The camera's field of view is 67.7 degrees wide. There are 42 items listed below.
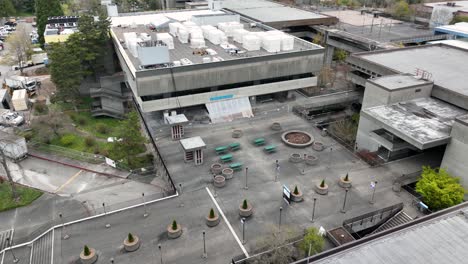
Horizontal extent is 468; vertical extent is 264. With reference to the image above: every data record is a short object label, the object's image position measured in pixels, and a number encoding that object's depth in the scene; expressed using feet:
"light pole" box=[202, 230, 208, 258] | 90.79
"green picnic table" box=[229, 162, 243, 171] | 123.75
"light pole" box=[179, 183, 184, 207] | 108.35
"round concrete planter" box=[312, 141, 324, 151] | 134.92
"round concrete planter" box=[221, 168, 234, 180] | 119.34
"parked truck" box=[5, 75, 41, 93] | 216.95
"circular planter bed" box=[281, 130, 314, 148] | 138.11
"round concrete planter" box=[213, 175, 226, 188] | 115.44
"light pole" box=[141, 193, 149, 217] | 104.09
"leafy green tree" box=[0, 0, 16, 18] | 366.84
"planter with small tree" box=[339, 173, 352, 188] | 114.52
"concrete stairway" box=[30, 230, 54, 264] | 93.20
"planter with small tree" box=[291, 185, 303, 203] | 109.40
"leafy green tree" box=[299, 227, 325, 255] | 87.15
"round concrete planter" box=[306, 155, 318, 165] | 126.62
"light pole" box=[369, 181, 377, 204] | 108.68
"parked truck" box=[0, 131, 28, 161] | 148.56
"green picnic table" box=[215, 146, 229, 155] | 133.90
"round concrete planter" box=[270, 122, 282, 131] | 150.41
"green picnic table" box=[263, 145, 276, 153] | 134.51
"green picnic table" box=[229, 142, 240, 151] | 136.05
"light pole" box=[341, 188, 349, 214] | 104.92
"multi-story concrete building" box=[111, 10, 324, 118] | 149.38
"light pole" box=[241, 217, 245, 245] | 93.45
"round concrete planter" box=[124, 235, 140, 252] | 91.74
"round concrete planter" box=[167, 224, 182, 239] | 95.77
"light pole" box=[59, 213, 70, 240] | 96.89
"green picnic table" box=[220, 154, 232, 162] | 128.16
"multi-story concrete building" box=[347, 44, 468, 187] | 110.32
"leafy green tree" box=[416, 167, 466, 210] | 100.42
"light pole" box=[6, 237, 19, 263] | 96.59
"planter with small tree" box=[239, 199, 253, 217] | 102.89
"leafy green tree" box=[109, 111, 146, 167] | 132.36
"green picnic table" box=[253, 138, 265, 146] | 139.13
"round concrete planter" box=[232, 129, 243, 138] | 144.77
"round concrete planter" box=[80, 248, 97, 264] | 88.22
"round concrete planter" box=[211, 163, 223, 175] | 121.90
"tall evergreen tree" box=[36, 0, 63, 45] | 254.68
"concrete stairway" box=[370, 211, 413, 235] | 102.53
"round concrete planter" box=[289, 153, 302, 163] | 127.85
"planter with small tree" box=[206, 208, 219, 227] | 99.91
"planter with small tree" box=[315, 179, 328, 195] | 111.86
